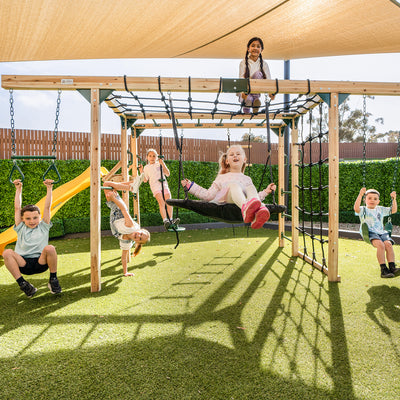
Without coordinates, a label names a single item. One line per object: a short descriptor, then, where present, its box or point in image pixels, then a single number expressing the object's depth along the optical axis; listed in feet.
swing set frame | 11.34
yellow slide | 16.63
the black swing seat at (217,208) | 9.00
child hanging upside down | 12.92
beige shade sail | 9.87
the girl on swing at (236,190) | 8.43
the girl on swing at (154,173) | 15.43
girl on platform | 12.29
